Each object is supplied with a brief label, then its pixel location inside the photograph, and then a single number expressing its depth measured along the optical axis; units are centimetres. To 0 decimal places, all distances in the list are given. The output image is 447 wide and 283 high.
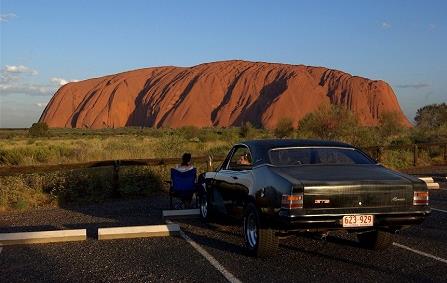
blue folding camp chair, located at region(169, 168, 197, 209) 1110
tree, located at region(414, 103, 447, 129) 5589
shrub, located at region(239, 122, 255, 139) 5686
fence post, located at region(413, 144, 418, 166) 2256
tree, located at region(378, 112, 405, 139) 5238
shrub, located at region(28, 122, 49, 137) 8262
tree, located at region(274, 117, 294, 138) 5472
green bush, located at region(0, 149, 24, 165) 2179
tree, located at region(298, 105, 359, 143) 4216
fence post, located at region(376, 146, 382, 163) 2058
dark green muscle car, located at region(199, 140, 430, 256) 616
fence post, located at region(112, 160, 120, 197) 1388
